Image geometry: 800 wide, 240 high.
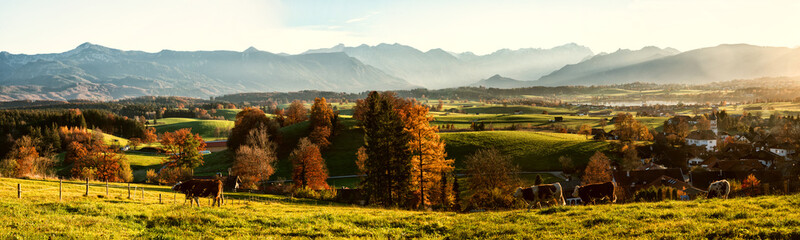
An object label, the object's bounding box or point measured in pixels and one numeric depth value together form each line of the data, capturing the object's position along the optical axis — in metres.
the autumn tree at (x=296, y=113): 153.61
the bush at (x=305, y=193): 59.62
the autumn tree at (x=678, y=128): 156.62
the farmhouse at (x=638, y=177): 85.04
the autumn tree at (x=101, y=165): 89.88
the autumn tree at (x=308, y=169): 79.38
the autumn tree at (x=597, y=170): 86.38
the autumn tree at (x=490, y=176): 70.25
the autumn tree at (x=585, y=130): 150.00
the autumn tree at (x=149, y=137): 187.09
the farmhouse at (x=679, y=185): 69.72
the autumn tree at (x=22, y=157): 84.15
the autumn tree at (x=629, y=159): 103.38
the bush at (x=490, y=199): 59.38
